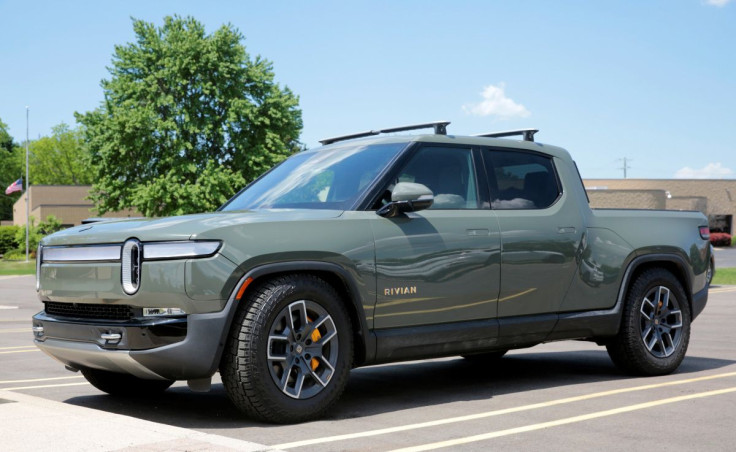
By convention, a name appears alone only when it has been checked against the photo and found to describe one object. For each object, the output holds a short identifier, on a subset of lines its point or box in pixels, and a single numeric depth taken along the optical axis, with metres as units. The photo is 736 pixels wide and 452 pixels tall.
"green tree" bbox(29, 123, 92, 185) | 116.50
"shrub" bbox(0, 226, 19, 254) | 72.81
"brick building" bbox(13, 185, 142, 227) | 73.69
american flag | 57.36
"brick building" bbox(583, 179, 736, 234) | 73.06
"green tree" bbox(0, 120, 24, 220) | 119.57
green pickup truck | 5.38
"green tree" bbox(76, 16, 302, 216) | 42.34
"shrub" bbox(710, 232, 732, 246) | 69.75
